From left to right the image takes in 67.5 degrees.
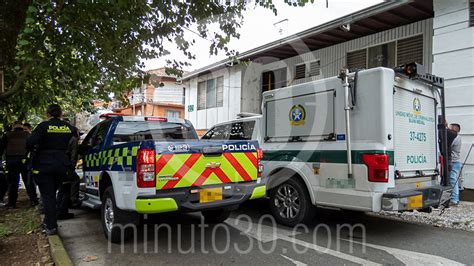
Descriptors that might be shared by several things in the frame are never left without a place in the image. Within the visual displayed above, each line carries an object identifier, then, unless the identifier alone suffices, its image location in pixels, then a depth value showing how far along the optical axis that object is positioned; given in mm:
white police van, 4719
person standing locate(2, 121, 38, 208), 7449
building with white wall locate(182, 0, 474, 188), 7754
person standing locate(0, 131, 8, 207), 7584
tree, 5574
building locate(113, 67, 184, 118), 33494
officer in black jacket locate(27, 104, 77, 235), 4973
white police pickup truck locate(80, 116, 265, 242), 4039
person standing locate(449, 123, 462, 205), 7320
